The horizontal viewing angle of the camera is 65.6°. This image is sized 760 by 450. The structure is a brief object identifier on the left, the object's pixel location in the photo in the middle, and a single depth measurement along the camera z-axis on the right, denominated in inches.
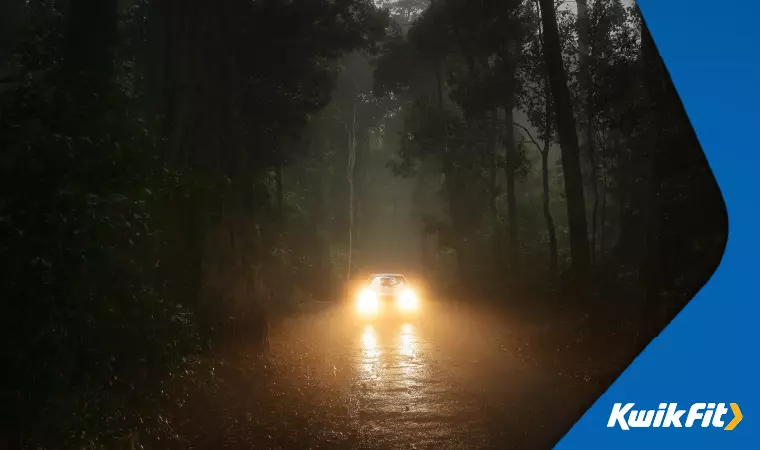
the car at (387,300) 776.9
